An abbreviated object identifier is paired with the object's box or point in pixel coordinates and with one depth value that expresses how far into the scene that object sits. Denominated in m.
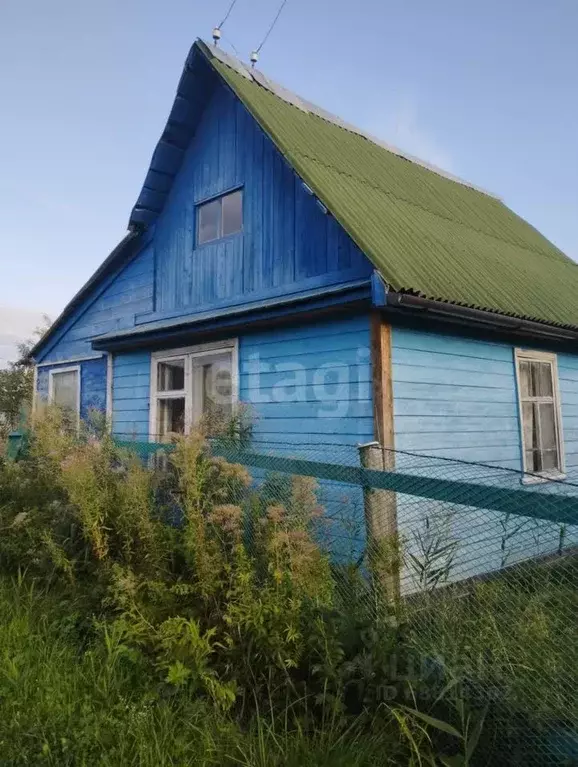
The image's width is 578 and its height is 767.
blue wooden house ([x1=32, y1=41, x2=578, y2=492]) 5.70
